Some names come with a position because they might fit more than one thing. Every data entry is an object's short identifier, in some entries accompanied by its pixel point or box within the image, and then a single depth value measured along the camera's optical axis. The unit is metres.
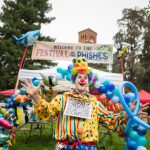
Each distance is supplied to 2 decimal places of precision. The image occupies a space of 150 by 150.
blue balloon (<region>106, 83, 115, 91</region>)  3.01
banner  4.56
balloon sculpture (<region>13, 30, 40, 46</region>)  4.42
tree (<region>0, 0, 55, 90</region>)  12.75
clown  1.82
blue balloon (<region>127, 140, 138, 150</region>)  2.21
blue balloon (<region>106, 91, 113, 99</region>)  2.99
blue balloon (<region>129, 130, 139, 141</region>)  2.16
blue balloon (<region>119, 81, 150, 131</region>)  1.94
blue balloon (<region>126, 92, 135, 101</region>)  2.64
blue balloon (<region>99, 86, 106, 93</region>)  3.01
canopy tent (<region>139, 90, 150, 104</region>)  7.27
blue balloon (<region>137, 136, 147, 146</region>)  2.19
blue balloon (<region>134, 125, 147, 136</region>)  2.18
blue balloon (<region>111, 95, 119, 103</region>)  2.99
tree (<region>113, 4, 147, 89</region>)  14.52
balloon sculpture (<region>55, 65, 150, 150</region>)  1.95
